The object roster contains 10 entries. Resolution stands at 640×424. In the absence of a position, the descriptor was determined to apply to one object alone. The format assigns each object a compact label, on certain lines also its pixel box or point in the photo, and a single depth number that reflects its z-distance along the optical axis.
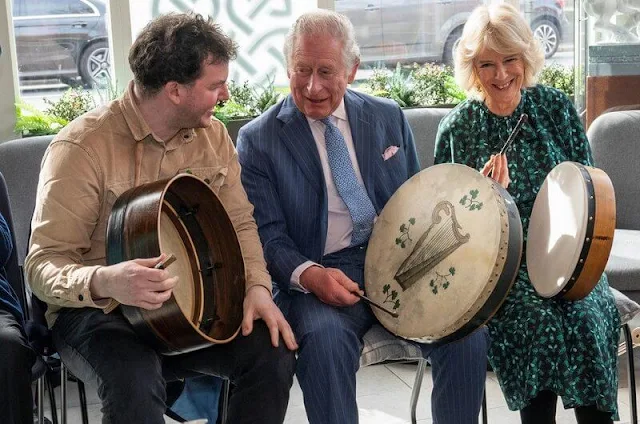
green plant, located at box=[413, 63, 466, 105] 4.90
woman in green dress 2.63
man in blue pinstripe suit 2.57
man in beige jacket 2.29
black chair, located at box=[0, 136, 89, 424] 2.54
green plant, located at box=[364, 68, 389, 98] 4.90
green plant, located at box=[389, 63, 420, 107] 4.81
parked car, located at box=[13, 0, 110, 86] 4.65
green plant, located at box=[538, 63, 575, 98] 5.09
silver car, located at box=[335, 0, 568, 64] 5.31
